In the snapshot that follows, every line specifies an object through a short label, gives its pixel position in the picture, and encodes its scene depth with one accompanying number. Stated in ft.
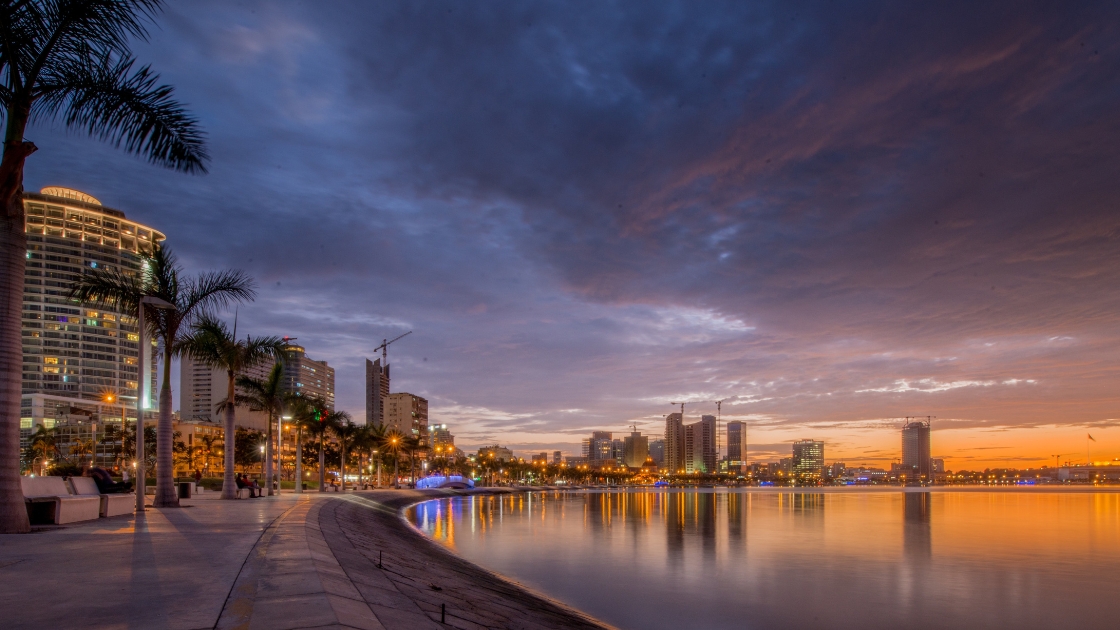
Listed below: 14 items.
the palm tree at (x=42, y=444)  310.45
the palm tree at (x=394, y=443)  310.37
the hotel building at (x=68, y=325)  592.60
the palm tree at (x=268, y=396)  138.00
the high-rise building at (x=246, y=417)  467.77
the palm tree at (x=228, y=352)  98.68
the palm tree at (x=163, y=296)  79.77
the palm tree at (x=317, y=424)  129.20
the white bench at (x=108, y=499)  61.80
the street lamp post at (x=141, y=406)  67.19
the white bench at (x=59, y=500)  51.47
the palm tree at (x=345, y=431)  232.57
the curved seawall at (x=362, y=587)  23.45
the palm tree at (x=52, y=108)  41.32
